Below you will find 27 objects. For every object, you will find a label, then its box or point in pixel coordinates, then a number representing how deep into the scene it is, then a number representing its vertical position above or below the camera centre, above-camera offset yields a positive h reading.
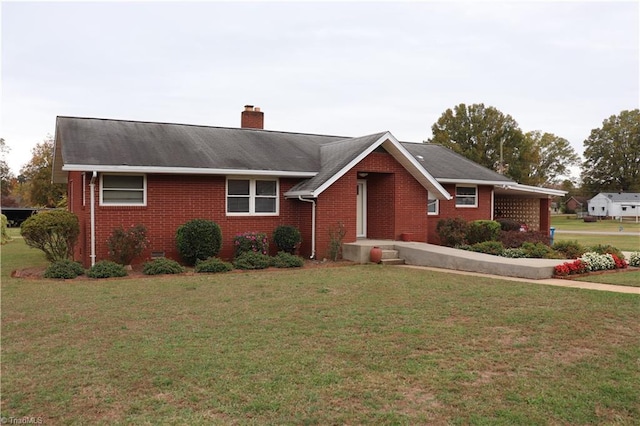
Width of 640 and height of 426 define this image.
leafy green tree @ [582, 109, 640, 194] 82.56 +9.32
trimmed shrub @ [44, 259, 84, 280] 12.51 -1.47
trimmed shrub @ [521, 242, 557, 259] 15.34 -1.19
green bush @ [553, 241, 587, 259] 15.63 -1.18
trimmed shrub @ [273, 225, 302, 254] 16.09 -0.86
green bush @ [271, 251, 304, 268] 14.67 -1.45
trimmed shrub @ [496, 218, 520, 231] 22.23 -0.60
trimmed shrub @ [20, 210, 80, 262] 13.28 -0.58
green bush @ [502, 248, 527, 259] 15.48 -1.27
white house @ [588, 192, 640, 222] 78.06 +1.11
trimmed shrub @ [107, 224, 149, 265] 13.68 -0.89
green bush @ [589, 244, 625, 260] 15.02 -1.14
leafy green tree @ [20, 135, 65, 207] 46.84 +2.80
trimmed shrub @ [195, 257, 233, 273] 13.48 -1.47
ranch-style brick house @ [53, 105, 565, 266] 14.69 +0.84
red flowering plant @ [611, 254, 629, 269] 14.04 -1.39
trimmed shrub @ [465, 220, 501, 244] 18.42 -0.75
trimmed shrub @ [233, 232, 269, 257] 15.44 -0.98
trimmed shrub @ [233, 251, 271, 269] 14.27 -1.42
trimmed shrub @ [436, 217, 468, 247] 18.16 -0.71
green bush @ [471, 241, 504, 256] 16.39 -1.18
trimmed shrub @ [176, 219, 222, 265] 14.46 -0.84
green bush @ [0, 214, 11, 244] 26.05 -1.19
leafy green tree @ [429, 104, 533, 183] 58.41 +8.11
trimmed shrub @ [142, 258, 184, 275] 13.13 -1.48
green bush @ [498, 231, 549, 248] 18.25 -0.97
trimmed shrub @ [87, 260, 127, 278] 12.58 -1.50
